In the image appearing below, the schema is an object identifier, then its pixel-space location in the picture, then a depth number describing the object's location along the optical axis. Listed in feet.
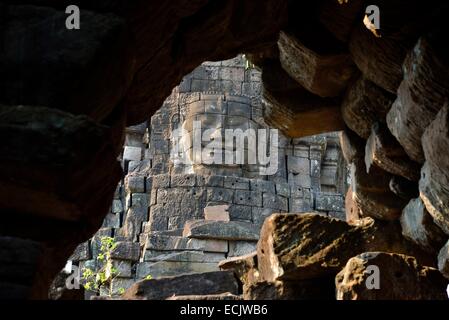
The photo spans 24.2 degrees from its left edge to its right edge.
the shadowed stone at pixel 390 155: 25.04
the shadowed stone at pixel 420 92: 20.44
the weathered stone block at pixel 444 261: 23.13
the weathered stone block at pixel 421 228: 24.31
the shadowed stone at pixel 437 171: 20.40
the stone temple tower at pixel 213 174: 65.05
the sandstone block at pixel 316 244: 26.07
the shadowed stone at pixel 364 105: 25.08
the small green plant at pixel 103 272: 55.11
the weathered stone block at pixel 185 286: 28.73
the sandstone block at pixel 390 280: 23.58
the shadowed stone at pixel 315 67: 24.71
